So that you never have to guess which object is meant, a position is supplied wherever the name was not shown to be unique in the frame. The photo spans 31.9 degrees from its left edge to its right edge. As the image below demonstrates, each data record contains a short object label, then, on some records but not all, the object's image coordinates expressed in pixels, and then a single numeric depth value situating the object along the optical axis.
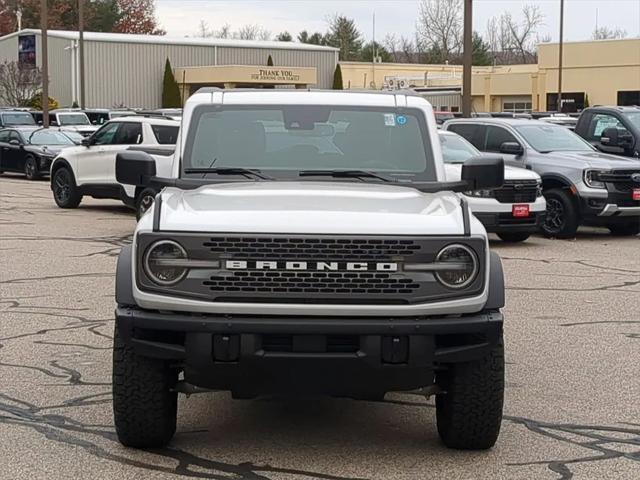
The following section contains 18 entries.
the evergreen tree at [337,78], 67.25
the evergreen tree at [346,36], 114.06
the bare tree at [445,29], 104.06
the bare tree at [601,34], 120.75
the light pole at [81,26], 45.69
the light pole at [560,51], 52.08
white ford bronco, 5.30
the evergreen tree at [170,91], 62.34
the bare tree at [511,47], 113.19
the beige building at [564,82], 56.44
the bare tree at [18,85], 58.81
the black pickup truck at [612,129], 18.72
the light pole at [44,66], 36.62
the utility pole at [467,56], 24.08
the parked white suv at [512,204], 15.78
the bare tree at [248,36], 130.50
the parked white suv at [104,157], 19.19
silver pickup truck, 16.95
